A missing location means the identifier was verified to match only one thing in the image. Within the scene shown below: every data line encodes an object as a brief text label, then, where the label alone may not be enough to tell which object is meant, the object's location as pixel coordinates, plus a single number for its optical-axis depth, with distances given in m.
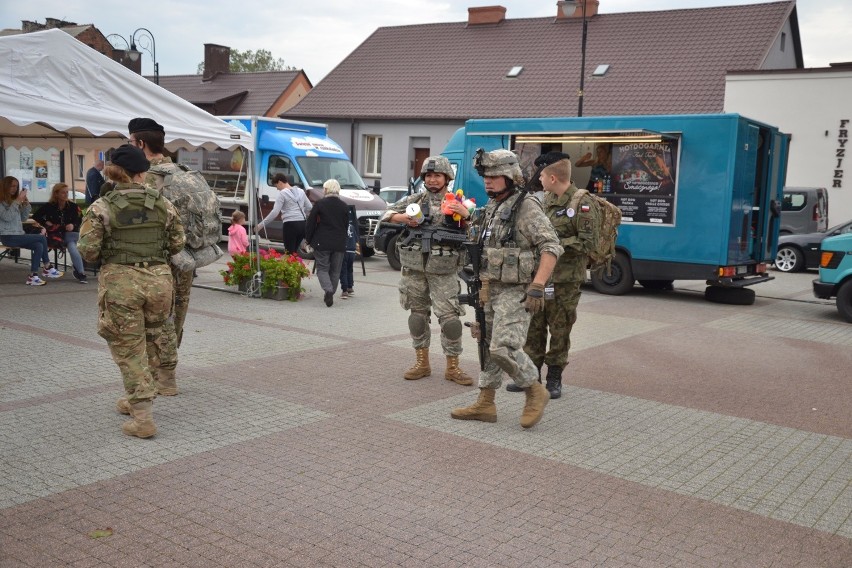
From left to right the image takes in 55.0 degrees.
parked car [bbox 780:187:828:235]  19.78
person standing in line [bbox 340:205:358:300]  12.23
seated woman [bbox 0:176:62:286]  12.07
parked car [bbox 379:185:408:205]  23.48
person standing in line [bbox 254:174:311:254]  14.40
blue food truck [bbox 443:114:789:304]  12.86
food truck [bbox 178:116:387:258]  18.34
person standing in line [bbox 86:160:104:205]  14.60
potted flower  11.71
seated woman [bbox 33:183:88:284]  12.83
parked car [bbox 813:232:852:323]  11.79
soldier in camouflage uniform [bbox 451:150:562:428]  5.60
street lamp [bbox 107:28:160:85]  27.67
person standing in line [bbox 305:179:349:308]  11.30
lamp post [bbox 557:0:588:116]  21.14
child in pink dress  13.59
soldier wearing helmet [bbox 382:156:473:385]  6.93
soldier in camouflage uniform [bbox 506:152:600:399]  6.64
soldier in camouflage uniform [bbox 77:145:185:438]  5.18
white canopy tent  9.76
